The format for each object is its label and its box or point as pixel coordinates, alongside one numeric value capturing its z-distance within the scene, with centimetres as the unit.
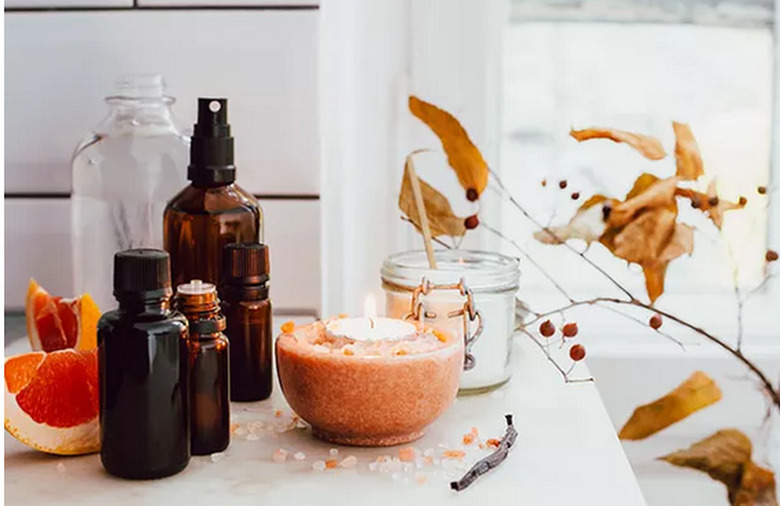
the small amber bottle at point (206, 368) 66
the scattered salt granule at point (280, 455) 66
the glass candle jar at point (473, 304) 79
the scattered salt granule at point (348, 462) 65
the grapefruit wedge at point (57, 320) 76
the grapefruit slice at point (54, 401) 65
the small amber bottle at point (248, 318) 72
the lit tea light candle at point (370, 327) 69
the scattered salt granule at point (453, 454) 66
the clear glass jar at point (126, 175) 95
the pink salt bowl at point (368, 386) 65
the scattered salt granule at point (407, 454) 66
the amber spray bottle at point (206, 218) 77
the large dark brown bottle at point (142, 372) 59
